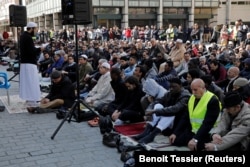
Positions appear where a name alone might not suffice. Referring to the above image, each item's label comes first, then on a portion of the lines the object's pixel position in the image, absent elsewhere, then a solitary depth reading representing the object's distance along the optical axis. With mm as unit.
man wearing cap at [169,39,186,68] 8562
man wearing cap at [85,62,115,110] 6309
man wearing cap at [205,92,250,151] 3559
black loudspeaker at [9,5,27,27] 9131
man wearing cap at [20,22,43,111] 6144
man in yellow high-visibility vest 3916
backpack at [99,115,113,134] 4934
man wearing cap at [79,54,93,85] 8246
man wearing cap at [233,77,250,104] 4787
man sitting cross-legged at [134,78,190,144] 4453
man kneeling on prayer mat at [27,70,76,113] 6356
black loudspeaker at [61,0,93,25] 5064
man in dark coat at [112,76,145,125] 5321
